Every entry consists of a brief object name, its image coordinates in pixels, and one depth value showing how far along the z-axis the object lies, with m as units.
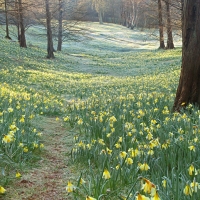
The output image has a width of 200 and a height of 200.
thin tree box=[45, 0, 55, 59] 24.05
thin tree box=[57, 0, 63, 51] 32.26
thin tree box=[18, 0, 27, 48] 26.28
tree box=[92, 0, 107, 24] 69.89
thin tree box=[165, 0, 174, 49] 27.12
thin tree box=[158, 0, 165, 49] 30.00
